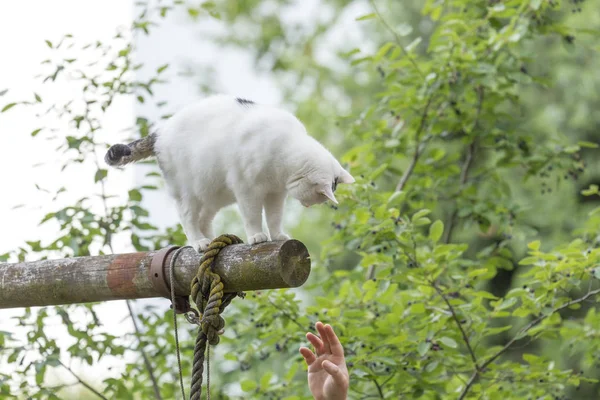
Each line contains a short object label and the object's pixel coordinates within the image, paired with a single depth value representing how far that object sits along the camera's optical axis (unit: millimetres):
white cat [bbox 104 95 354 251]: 5748
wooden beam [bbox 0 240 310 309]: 5747
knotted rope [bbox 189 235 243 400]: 5766
